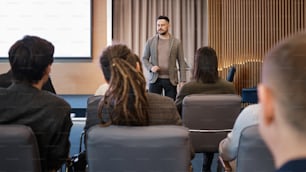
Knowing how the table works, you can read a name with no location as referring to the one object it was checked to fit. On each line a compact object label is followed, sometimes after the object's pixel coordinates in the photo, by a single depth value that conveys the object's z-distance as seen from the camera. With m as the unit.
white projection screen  10.17
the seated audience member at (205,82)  5.67
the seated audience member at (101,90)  5.28
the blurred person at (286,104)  1.95
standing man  7.26
